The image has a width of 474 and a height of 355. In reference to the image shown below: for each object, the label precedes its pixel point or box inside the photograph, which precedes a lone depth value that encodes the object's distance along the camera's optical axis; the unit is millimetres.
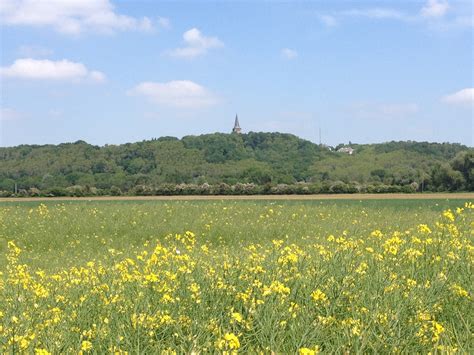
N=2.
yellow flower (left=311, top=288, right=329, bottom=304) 5707
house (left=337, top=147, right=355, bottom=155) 129512
